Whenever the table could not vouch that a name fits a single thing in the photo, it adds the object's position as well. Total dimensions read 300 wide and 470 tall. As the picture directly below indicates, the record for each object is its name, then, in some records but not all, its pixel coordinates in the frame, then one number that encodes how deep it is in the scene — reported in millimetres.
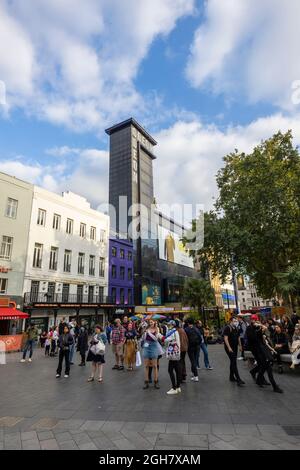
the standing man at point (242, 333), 10730
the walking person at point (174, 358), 6652
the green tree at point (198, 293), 34841
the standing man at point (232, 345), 7396
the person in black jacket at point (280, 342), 9055
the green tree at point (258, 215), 18859
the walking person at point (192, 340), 8320
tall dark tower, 48656
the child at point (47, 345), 16367
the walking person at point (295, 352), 7965
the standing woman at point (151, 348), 7570
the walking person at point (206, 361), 9648
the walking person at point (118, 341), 10453
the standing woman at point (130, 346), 10250
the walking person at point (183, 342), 7566
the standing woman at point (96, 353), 8500
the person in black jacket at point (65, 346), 9074
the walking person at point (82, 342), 11976
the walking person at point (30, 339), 13898
